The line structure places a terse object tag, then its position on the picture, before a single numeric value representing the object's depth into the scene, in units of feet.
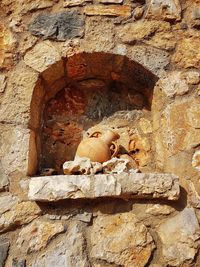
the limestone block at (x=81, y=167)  5.69
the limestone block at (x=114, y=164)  5.81
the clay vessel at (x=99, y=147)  6.02
